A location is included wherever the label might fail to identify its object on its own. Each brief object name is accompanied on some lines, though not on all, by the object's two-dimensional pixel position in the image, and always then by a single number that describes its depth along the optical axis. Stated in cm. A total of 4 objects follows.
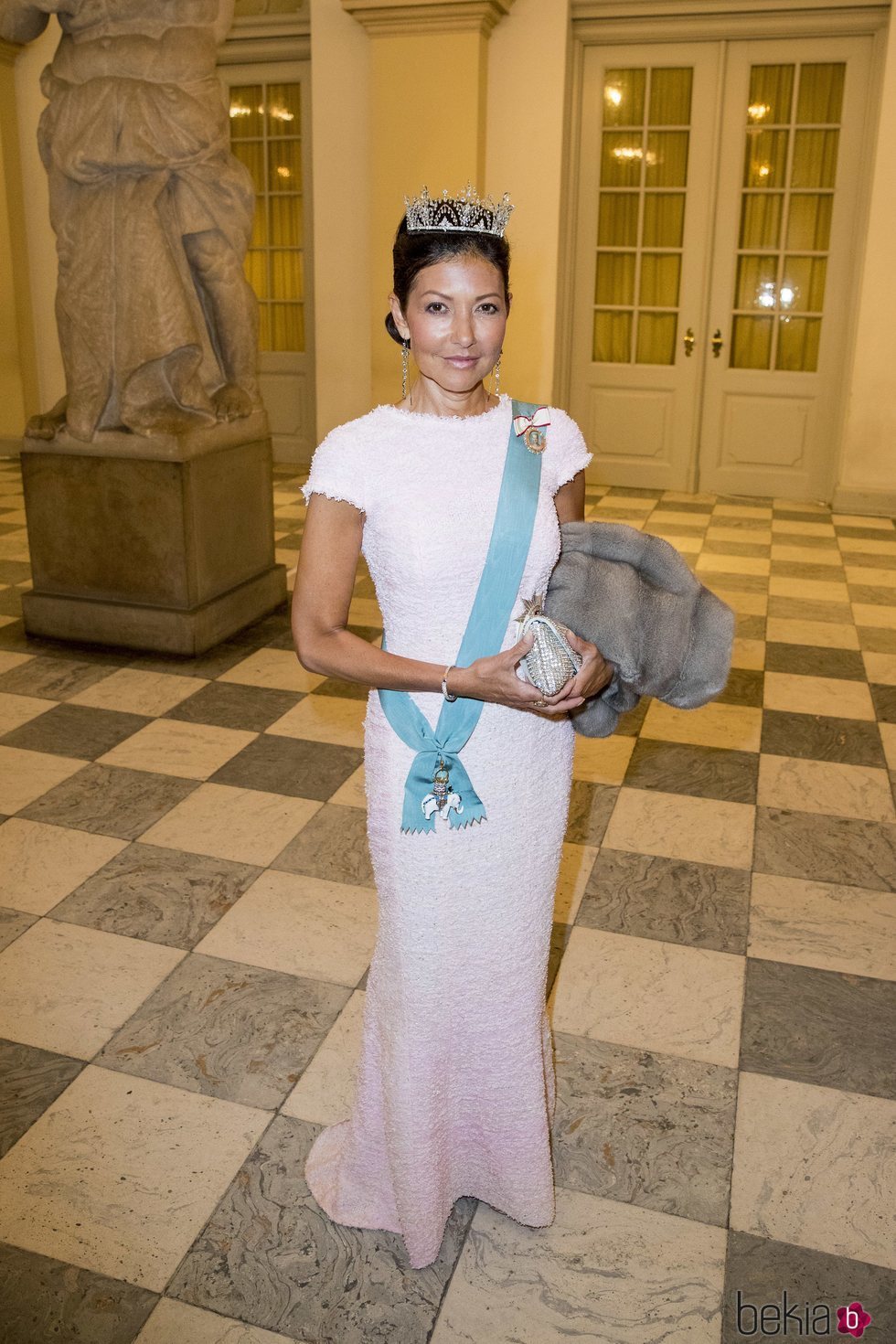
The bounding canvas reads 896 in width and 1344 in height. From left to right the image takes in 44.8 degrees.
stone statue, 415
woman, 142
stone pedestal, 436
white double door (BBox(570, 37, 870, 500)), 758
